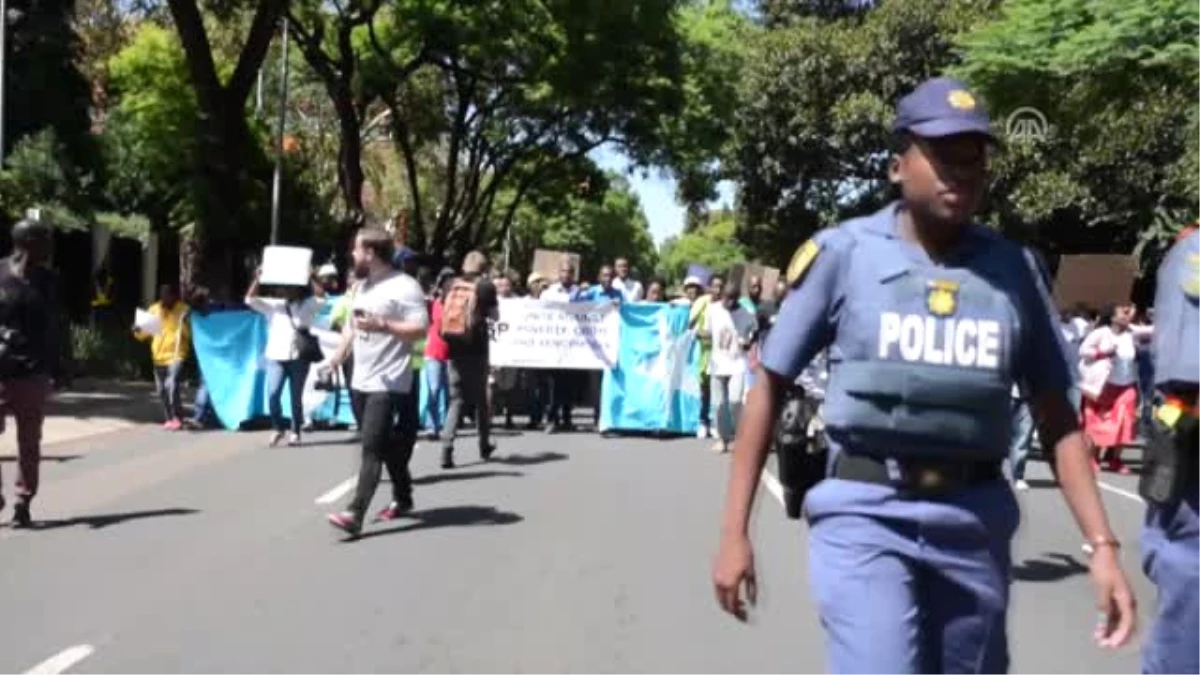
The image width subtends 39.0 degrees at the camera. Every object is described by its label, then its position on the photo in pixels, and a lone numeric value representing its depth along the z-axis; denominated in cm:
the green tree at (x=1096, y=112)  1703
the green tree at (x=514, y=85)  3256
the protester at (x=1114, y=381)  1634
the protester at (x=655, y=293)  2135
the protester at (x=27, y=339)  970
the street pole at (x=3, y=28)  1819
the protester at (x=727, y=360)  1638
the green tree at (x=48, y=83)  2561
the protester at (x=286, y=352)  1585
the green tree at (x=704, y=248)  9369
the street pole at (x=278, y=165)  2627
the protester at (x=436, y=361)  1463
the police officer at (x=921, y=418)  357
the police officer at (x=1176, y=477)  436
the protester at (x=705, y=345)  1725
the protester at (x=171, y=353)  1705
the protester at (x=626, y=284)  2106
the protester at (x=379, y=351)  971
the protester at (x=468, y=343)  1387
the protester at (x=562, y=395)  1834
